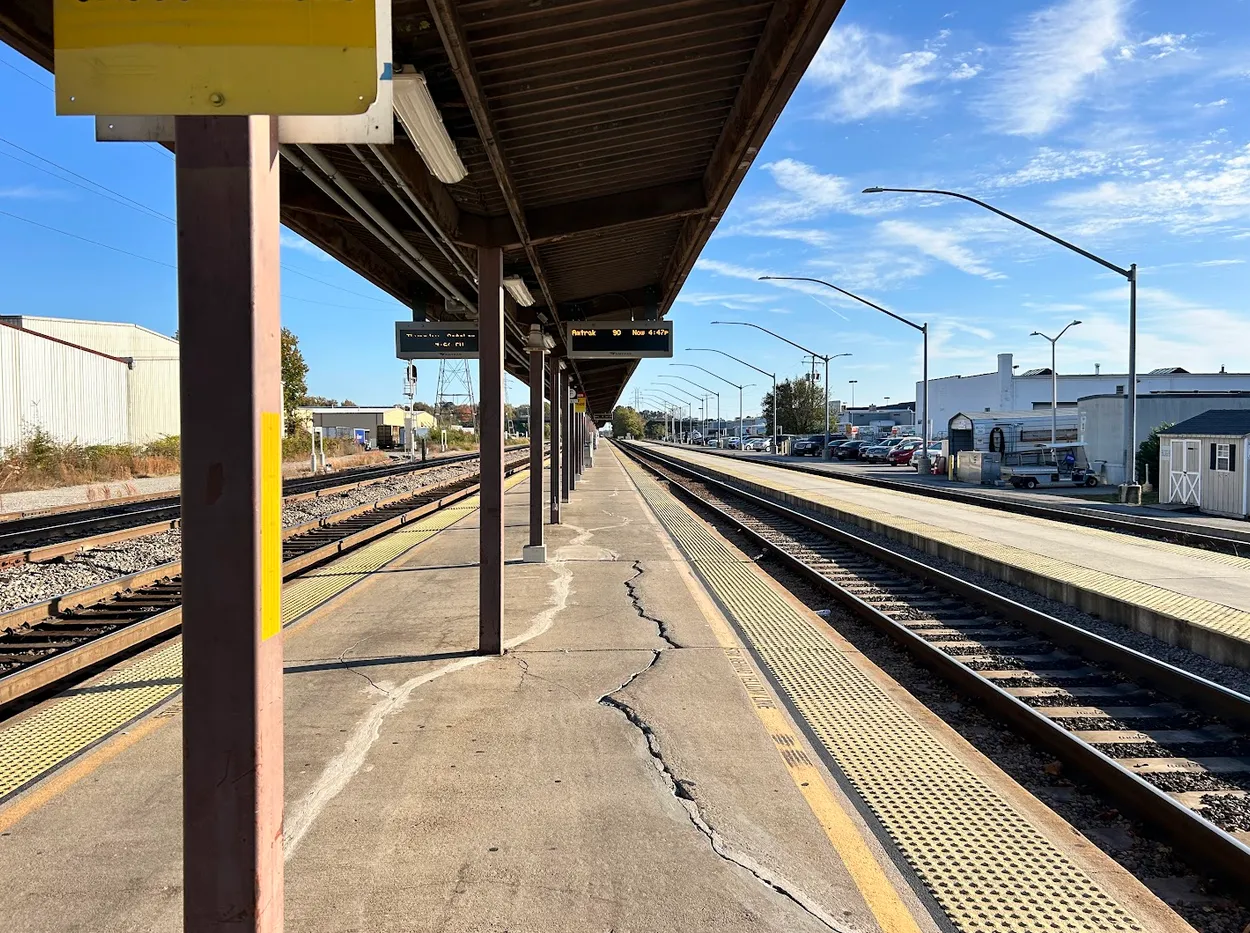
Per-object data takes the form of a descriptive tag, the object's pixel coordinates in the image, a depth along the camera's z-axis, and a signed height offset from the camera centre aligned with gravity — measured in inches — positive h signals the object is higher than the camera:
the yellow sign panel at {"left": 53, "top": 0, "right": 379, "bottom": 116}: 76.4 +35.0
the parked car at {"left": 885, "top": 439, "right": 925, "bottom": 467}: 2041.1 -26.1
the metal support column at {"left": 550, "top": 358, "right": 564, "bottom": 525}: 668.7 -11.5
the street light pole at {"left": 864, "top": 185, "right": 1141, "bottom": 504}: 778.8 +119.8
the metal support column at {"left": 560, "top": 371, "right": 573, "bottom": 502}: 921.8 -12.2
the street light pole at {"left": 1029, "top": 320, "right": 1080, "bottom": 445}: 1484.7 +29.0
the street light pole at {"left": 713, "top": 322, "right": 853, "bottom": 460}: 1592.3 +191.4
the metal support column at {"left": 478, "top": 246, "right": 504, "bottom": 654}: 272.1 -4.0
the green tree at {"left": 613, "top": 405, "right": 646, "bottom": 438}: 7755.9 +221.1
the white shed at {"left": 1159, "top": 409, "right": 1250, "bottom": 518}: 810.2 -20.4
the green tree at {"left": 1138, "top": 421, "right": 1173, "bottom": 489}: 1182.3 -16.5
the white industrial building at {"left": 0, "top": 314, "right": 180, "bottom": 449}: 1175.6 +83.8
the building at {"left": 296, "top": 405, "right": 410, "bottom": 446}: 4023.1 +125.2
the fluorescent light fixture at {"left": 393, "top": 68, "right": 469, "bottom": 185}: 176.1 +72.4
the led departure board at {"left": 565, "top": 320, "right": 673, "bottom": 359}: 504.0 +62.4
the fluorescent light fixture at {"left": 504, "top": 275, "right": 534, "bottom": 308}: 354.1 +68.9
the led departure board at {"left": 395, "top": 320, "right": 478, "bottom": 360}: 461.4 +58.4
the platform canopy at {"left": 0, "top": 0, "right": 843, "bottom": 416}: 173.0 +85.7
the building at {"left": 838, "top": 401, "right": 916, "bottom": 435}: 5472.4 +193.6
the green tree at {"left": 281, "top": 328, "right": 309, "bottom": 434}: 2257.6 +196.4
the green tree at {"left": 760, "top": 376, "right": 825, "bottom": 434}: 4037.9 +179.9
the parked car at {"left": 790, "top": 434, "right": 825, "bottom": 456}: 2847.0 -8.3
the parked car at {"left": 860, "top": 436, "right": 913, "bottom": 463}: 2269.9 -22.9
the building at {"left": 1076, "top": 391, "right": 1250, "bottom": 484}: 1330.0 +46.1
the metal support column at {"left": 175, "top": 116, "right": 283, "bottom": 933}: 81.9 -6.5
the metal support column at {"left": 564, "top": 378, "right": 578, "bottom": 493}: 972.4 +5.2
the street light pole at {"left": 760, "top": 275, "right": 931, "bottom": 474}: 1123.7 +177.3
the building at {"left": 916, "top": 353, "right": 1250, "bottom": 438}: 3265.3 +230.9
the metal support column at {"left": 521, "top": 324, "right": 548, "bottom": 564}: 472.7 -10.0
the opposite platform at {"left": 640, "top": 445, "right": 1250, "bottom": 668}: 315.9 -66.7
